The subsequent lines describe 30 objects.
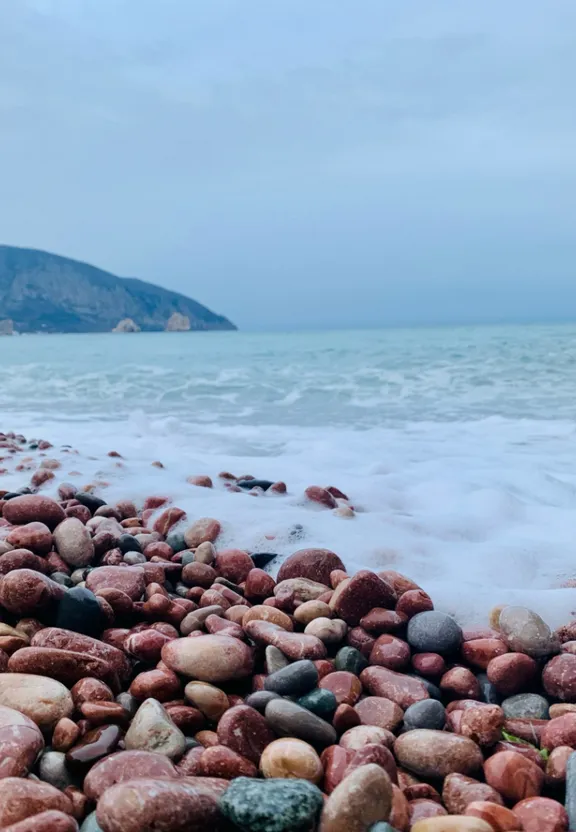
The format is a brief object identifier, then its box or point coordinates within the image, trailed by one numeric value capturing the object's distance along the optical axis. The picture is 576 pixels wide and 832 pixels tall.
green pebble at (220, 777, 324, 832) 0.37
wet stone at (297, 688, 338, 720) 0.50
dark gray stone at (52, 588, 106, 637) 0.57
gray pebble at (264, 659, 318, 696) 0.52
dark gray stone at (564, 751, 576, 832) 0.41
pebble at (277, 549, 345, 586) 0.71
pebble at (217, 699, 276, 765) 0.46
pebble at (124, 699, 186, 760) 0.45
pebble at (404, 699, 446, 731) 0.50
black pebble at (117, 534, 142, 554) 0.78
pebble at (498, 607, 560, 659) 0.58
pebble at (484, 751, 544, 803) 0.44
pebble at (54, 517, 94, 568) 0.72
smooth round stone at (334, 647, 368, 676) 0.57
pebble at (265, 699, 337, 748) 0.47
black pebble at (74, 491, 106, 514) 0.93
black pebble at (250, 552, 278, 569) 0.79
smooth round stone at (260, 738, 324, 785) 0.43
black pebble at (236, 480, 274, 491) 1.20
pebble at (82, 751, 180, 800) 0.41
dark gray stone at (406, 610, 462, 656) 0.59
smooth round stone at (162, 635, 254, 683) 0.53
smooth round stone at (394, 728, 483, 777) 0.46
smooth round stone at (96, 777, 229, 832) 0.36
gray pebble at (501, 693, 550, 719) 0.53
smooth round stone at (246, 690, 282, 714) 0.49
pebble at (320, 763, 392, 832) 0.38
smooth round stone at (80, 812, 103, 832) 0.38
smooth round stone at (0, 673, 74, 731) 0.46
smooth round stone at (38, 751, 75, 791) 0.43
